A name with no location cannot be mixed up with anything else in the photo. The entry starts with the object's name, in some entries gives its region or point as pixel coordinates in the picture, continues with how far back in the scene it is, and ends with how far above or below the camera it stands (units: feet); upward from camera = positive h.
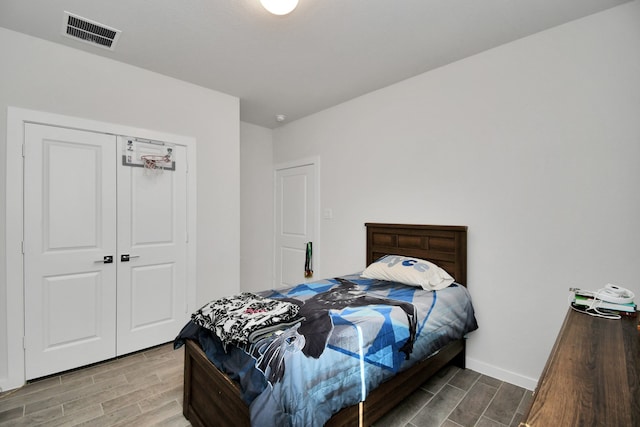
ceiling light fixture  5.58 +4.06
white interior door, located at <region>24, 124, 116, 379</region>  7.48 -1.00
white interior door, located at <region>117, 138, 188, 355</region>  8.81 -1.26
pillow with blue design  7.57 -1.64
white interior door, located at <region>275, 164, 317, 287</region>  13.11 -0.32
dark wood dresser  2.39 -1.69
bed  4.74 -3.23
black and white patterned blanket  4.72 -1.85
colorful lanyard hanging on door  12.80 -2.09
